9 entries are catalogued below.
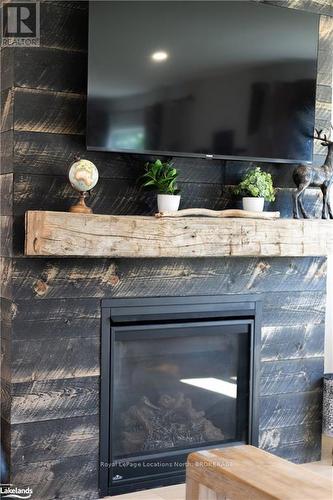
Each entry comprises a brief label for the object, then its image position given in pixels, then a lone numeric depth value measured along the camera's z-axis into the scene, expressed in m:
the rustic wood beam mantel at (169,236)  2.69
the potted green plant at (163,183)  2.99
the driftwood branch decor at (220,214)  2.95
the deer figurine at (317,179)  3.36
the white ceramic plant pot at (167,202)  2.98
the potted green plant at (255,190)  3.20
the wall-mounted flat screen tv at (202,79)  2.87
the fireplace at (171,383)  3.06
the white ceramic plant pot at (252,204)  3.20
